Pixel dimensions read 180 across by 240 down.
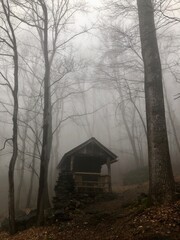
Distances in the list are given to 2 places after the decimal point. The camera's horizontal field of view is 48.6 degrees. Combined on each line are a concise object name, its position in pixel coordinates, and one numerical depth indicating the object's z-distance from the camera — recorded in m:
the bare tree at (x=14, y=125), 8.71
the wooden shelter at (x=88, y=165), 13.01
